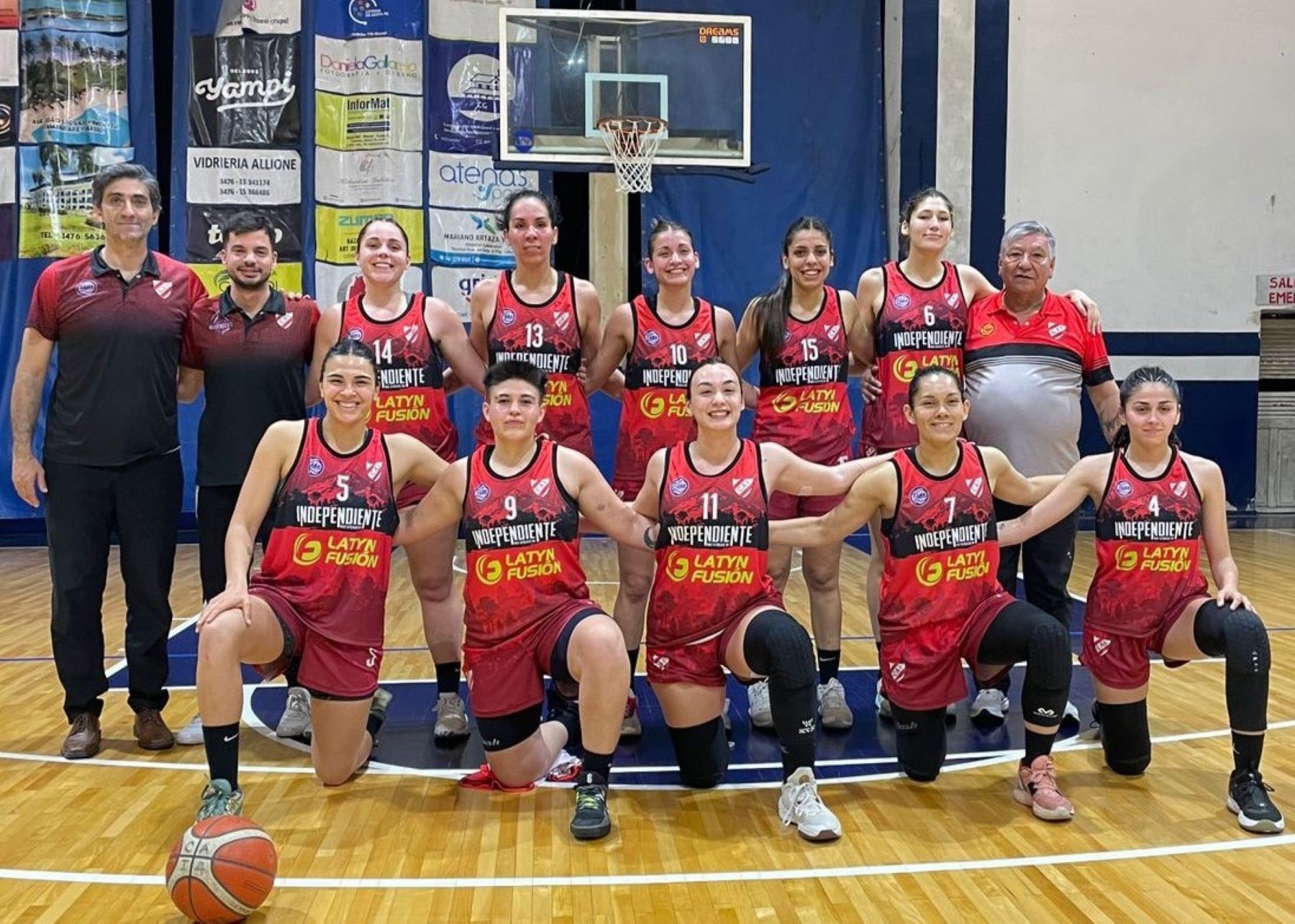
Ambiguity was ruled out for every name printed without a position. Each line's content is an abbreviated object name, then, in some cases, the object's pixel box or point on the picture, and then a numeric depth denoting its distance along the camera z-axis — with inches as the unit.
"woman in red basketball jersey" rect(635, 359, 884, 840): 133.7
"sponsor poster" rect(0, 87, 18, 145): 352.8
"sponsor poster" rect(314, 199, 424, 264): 365.4
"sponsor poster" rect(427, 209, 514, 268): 371.9
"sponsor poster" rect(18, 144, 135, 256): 354.6
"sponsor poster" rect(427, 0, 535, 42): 369.1
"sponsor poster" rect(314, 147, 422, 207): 365.1
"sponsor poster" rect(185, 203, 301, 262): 359.3
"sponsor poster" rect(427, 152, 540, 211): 370.0
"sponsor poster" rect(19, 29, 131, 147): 352.2
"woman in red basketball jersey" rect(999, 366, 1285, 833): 136.6
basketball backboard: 324.5
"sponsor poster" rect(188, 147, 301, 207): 359.6
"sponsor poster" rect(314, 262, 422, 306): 366.3
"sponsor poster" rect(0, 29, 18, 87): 350.9
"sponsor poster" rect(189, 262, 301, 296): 358.9
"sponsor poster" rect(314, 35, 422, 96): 364.2
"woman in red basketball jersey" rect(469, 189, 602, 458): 161.5
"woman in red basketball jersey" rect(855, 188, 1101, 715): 161.8
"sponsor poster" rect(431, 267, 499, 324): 372.8
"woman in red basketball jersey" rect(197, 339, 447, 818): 132.2
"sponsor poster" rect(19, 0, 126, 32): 351.9
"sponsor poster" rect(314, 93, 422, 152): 364.2
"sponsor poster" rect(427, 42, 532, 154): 369.7
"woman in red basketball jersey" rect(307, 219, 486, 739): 156.6
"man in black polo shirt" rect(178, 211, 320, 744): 153.0
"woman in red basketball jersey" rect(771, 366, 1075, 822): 134.0
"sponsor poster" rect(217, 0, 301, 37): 358.9
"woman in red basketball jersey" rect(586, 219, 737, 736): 162.6
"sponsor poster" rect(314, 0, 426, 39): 363.3
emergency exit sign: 408.8
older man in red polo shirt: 157.2
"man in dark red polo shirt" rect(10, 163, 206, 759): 148.4
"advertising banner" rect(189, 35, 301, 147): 358.6
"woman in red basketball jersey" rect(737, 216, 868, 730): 161.2
